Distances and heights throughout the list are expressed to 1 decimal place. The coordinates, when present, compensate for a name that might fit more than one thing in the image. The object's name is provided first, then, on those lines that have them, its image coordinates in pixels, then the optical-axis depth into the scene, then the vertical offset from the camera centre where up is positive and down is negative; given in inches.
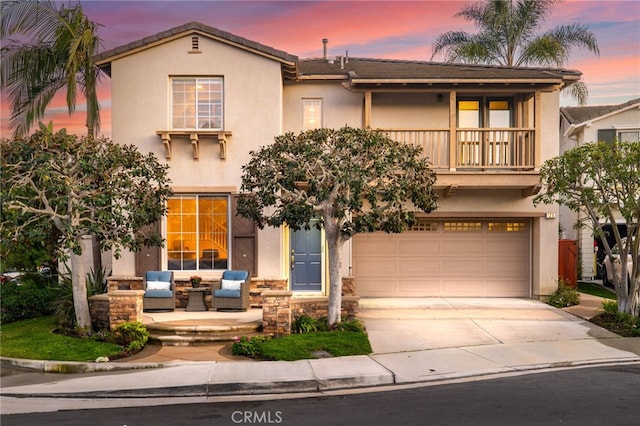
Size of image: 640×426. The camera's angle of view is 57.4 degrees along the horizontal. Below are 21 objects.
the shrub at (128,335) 438.0 -88.3
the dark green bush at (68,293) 494.5 -71.0
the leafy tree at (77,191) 427.5 +20.8
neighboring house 869.2 +134.0
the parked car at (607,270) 662.4 -68.5
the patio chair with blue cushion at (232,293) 546.9 -69.6
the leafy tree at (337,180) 438.6 +30.0
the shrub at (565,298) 609.3 -83.0
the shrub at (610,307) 533.2 -80.6
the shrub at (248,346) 411.8 -91.0
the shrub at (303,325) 459.2 -84.2
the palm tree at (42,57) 600.7 +170.2
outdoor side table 559.2 -78.1
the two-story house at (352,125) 596.7 +78.2
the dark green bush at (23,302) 559.8 -81.2
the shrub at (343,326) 466.6 -86.1
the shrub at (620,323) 478.8 -89.1
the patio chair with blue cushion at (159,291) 547.5 -68.3
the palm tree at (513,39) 1002.7 +317.7
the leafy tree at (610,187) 496.4 +29.0
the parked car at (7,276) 859.0 -90.6
